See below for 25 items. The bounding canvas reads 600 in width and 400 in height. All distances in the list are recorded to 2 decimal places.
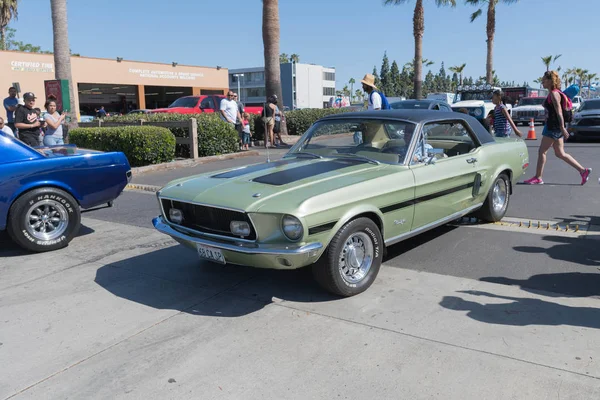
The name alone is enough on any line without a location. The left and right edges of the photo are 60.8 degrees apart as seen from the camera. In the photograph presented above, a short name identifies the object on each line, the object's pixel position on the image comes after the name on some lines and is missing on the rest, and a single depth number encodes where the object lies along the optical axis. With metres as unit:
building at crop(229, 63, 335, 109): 92.06
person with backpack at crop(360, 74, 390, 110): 8.73
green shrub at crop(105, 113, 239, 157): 13.36
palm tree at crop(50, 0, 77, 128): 14.48
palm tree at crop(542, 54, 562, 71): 73.11
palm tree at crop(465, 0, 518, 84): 36.38
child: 15.17
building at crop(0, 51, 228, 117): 36.31
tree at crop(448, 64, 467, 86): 89.12
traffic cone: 18.77
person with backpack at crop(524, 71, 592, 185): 8.45
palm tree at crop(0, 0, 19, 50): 40.50
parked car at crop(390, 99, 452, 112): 14.98
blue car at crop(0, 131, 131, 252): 5.55
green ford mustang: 3.92
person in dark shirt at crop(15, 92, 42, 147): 9.51
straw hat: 8.88
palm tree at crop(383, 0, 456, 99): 28.67
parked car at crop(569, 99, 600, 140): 16.55
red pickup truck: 18.62
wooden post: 12.82
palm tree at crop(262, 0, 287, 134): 17.55
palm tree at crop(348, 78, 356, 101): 149.57
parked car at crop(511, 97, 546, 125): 27.00
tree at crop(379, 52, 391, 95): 120.31
